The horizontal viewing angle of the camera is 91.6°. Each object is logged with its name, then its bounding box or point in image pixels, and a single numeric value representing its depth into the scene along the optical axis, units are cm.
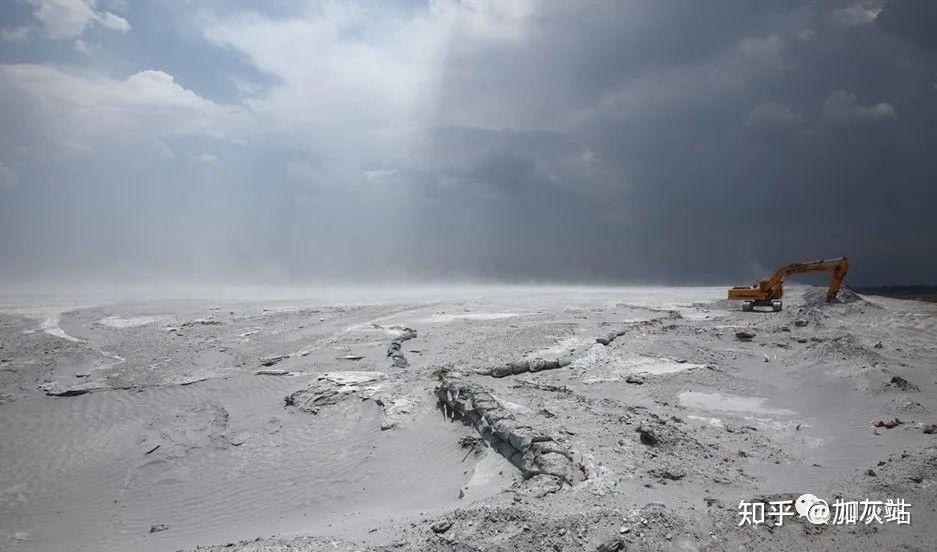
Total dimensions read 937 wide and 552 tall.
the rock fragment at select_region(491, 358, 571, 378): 1399
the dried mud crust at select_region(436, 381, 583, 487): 678
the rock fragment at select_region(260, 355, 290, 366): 1605
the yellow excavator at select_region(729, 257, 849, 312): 2878
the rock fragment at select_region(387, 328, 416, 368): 1520
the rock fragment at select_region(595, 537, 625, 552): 506
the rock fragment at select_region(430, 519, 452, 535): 543
